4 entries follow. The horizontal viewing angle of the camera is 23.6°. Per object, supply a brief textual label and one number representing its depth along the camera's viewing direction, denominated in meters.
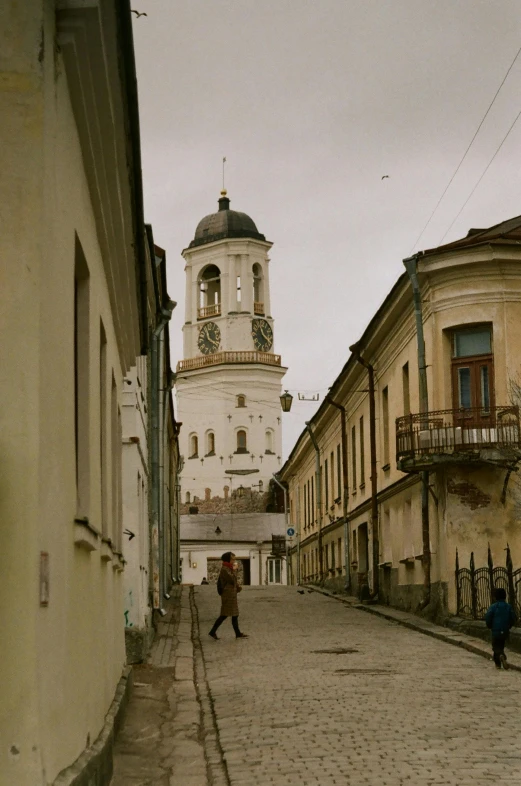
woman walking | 20.52
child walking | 14.78
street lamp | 49.06
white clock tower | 90.38
